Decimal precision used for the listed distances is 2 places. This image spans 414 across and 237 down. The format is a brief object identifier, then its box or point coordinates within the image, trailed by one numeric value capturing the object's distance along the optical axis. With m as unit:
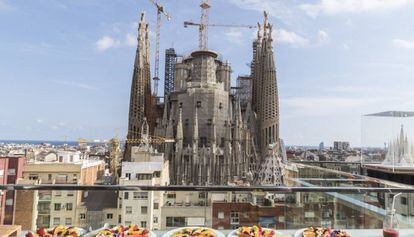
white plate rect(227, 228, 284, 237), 2.46
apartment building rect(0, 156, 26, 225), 17.08
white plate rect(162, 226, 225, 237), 2.47
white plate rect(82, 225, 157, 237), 2.37
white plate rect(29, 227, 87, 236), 2.42
